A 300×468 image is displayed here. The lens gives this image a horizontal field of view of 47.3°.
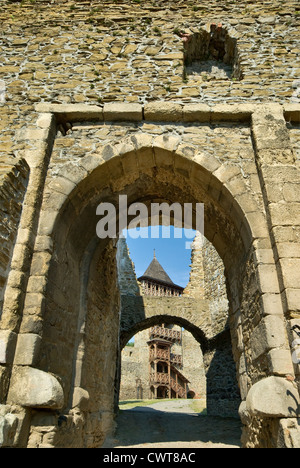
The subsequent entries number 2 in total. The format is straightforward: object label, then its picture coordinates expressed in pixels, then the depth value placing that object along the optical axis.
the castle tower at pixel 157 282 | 30.83
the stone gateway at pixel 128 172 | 3.29
